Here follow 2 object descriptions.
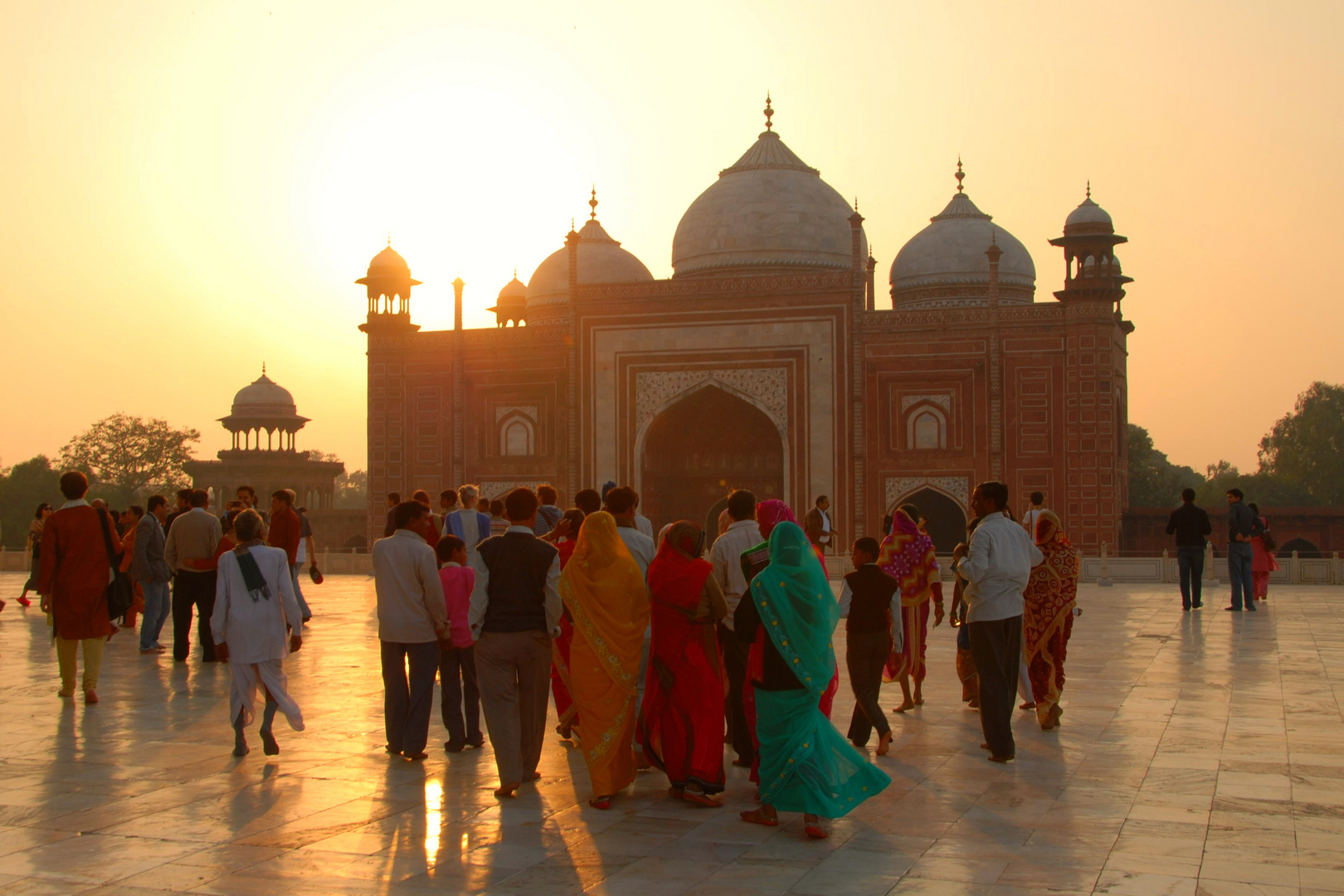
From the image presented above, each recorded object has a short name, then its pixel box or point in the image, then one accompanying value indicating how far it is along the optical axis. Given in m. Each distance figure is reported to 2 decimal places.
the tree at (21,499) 43.66
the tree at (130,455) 50.81
